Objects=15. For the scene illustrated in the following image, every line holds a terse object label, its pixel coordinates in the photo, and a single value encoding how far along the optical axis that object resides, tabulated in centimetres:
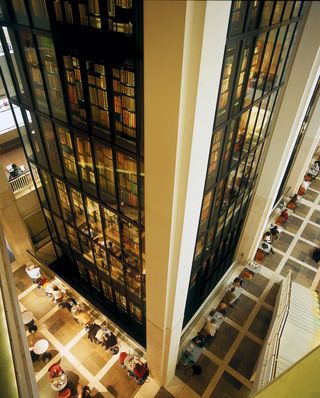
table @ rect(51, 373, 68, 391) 1035
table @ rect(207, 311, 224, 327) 1239
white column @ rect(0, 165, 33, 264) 1125
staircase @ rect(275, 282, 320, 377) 992
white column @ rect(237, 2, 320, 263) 771
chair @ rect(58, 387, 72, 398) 1018
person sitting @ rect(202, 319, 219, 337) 1188
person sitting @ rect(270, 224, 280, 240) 1616
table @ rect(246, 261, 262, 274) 1452
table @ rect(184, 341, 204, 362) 1136
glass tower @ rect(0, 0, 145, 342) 553
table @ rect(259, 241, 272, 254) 1521
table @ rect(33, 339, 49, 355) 1116
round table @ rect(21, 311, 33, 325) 1182
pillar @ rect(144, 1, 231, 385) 368
